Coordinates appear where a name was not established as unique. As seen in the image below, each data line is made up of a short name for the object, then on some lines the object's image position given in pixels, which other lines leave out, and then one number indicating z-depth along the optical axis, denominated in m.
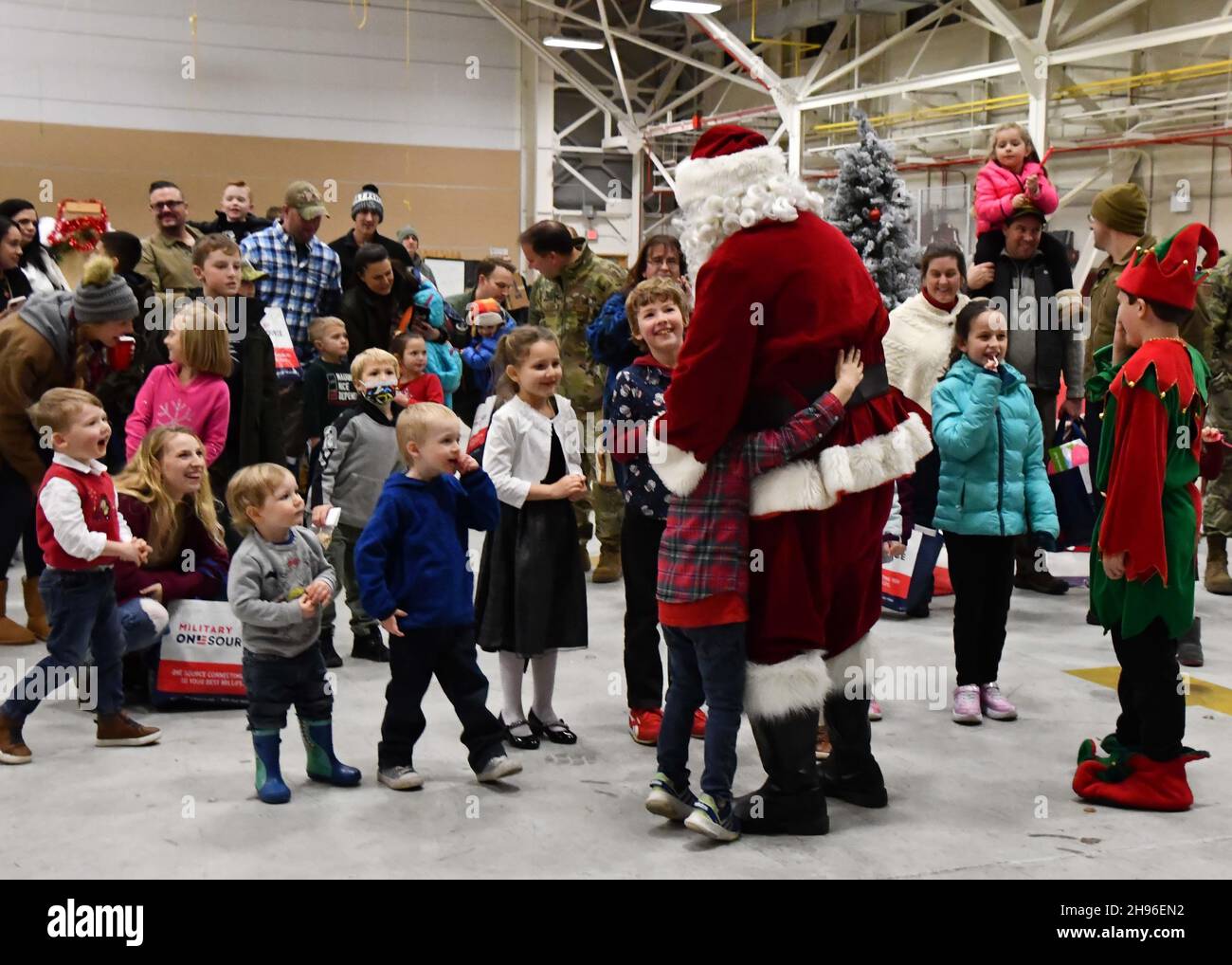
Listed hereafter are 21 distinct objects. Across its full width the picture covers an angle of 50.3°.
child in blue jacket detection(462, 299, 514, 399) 7.45
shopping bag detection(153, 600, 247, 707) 4.46
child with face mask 5.02
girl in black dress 4.05
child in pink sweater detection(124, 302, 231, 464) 4.71
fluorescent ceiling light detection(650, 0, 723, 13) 14.35
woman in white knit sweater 5.42
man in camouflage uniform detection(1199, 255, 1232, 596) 6.47
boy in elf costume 3.41
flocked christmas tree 6.34
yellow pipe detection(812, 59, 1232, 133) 12.10
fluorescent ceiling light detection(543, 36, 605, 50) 17.41
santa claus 3.12
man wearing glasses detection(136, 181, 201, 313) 6.57
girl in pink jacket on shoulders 6.05
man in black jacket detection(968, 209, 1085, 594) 6.07
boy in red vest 3.85
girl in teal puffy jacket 4.31
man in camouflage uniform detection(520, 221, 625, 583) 6.19
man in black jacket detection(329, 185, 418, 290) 7.00
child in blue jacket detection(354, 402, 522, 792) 3.59
